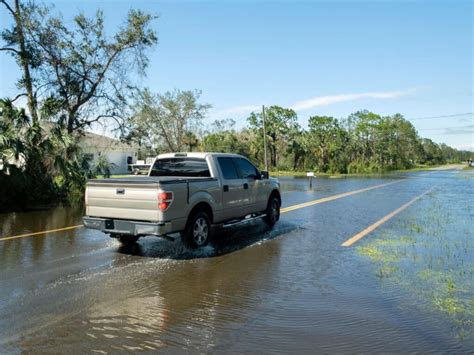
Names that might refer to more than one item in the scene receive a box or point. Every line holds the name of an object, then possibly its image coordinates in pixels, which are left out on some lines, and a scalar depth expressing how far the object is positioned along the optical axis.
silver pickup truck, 7.52
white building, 54.05
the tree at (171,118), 52.59
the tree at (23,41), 18.06
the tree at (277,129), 65.56
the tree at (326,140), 68.12
